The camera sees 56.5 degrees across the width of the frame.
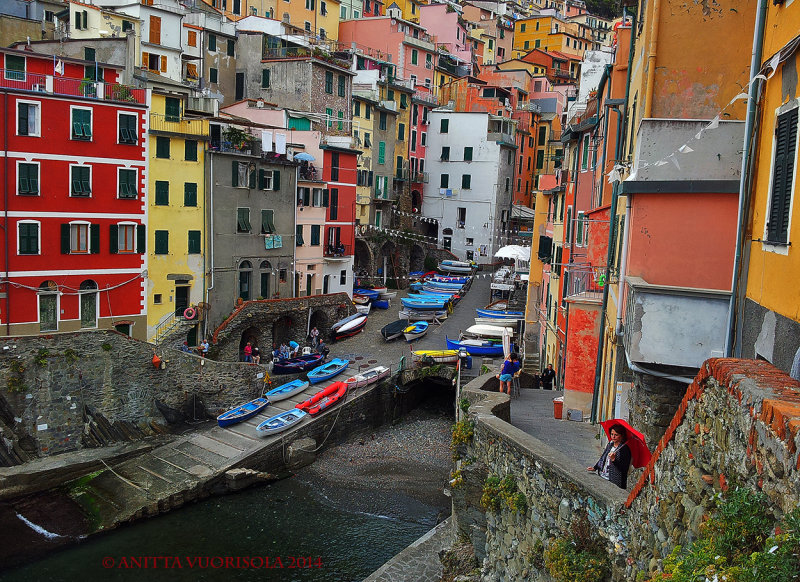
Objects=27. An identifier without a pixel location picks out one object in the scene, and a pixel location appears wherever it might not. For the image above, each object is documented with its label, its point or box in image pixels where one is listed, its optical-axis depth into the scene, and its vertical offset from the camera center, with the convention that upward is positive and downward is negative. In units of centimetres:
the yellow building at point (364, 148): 6109 +395
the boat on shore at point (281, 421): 3241 -1011
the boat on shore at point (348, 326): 4688 -829
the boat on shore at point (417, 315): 4997 -781
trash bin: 1967 -538
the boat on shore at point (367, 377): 3699 -910
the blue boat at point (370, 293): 5475 -711
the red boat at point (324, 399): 3450 -963
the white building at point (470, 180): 7031 +199
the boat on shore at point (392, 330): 4566 -813
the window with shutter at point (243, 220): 4256 -173
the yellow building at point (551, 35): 10550 +2423
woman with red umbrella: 967 -325
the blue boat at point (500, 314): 4914 -736
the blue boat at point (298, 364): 3875 -901
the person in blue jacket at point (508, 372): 2027 -470
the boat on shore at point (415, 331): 4538 -809
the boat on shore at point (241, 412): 3375 -1013
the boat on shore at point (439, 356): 3941 -825
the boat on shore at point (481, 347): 4144 -810
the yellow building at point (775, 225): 845 -12
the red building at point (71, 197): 3303 -73
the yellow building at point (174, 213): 3819 -138
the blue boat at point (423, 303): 5128 -721
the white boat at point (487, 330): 4378 -756
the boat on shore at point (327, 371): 3812 -917
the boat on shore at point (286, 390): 3616 -969
